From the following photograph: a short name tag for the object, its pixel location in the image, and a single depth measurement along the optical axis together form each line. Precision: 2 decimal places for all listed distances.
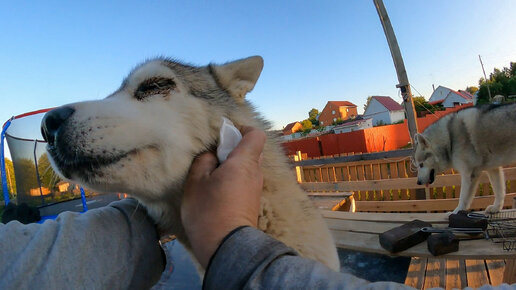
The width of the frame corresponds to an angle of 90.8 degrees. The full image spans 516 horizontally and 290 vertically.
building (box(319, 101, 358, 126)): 59.73
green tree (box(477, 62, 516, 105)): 33.00
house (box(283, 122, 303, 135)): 53.34
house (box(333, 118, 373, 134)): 36.89
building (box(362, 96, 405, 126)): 43.31
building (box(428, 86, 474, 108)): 44.69
